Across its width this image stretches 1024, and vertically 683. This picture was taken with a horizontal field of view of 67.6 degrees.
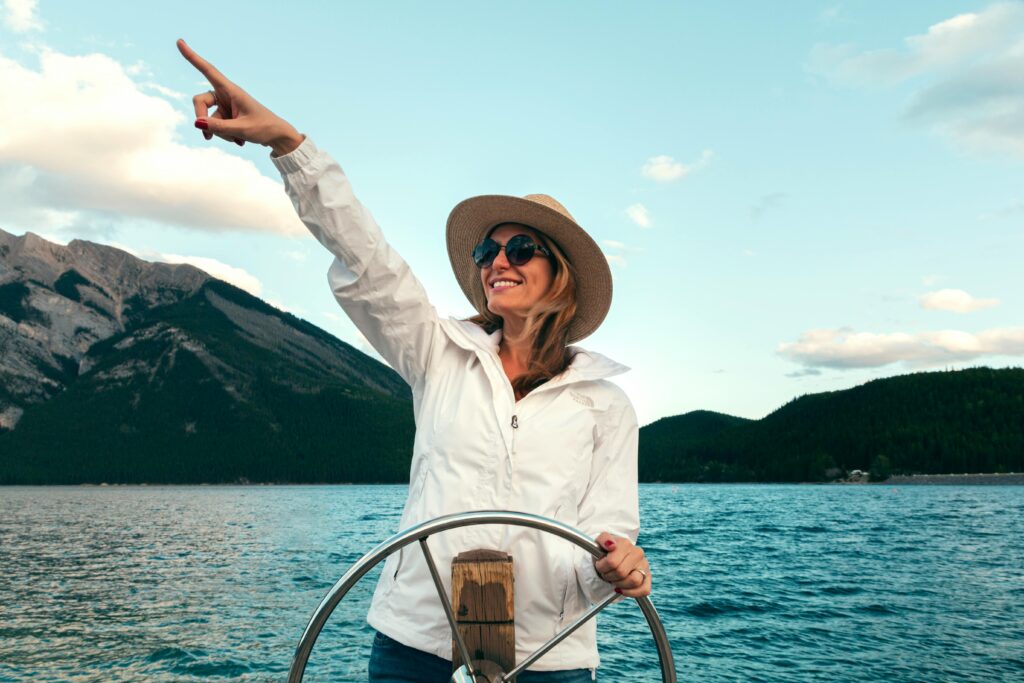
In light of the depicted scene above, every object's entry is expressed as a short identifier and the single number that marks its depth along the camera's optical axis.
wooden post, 1.64
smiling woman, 1.95
